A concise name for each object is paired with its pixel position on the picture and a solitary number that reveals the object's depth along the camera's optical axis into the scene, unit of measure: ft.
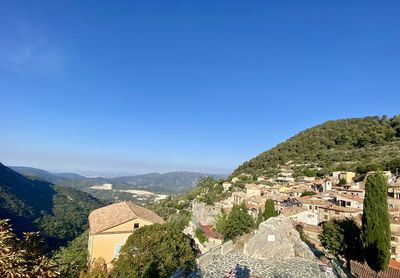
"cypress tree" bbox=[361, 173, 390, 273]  66.59
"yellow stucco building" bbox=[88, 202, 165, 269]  83.04
